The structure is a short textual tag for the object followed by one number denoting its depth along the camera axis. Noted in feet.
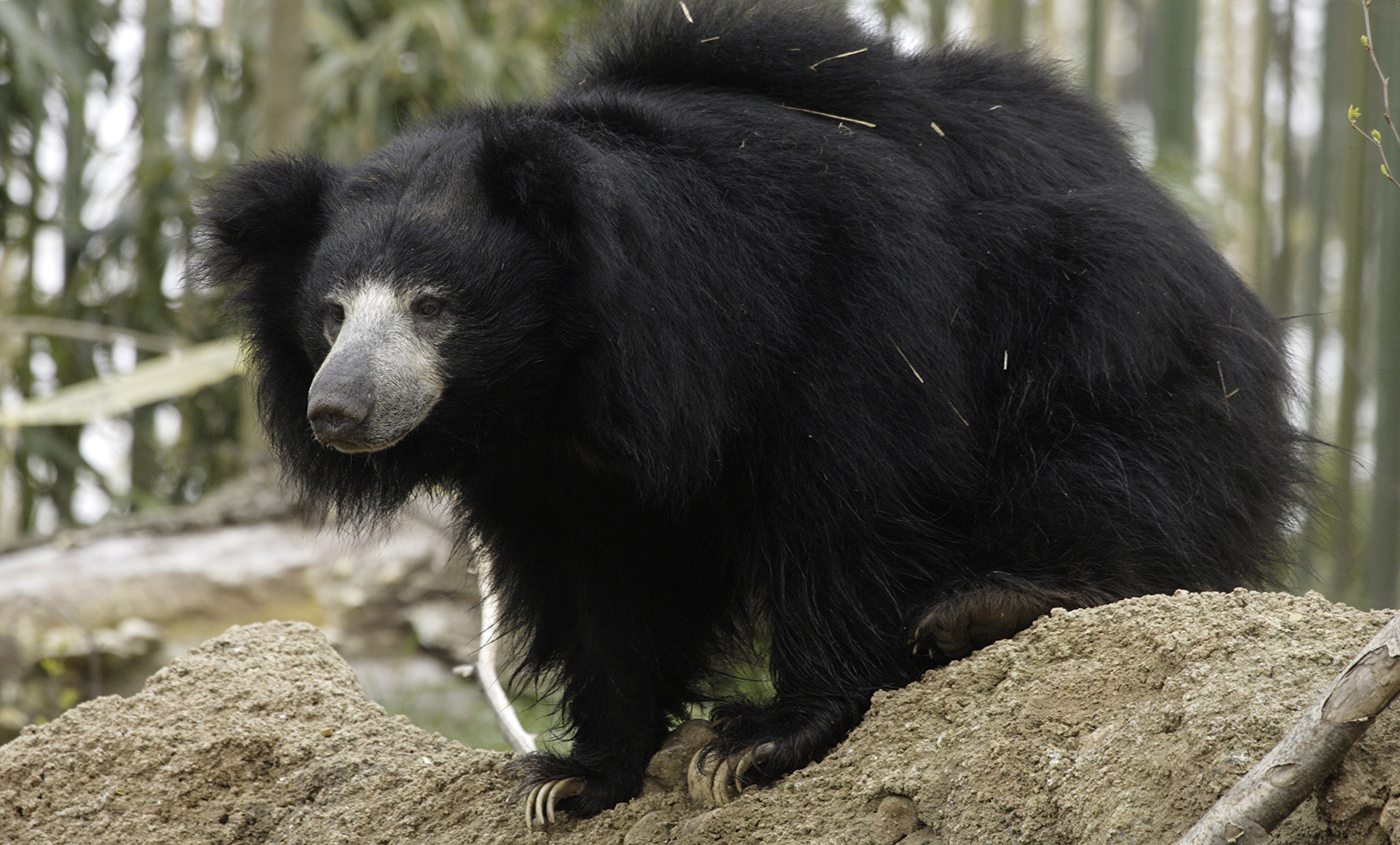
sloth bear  43.56
